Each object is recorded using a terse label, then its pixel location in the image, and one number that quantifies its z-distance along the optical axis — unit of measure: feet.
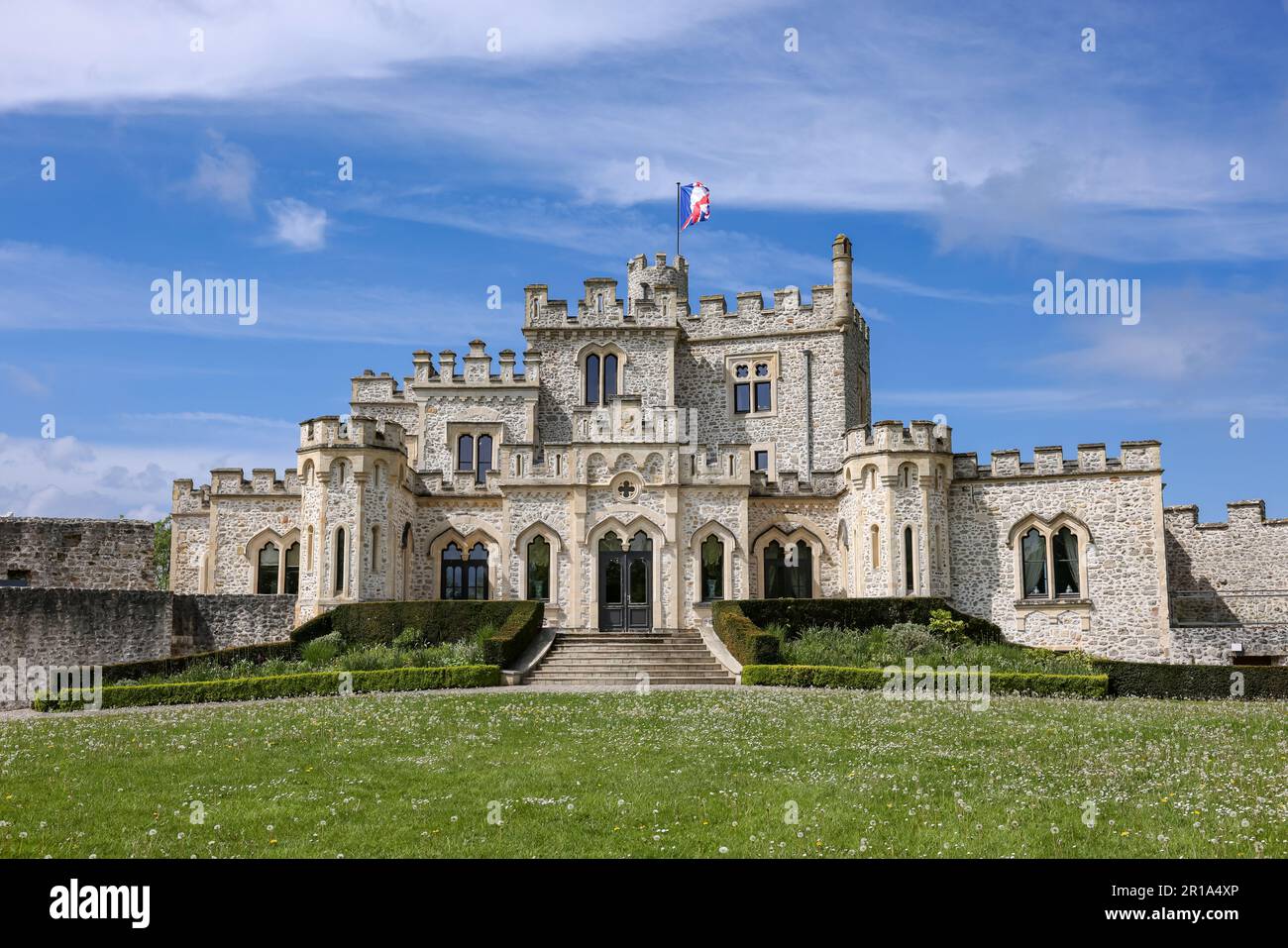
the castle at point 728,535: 122.21
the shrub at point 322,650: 105.81
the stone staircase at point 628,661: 103.35
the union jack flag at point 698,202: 159.74
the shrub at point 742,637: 101.86
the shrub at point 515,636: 100.89
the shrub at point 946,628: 112.78
